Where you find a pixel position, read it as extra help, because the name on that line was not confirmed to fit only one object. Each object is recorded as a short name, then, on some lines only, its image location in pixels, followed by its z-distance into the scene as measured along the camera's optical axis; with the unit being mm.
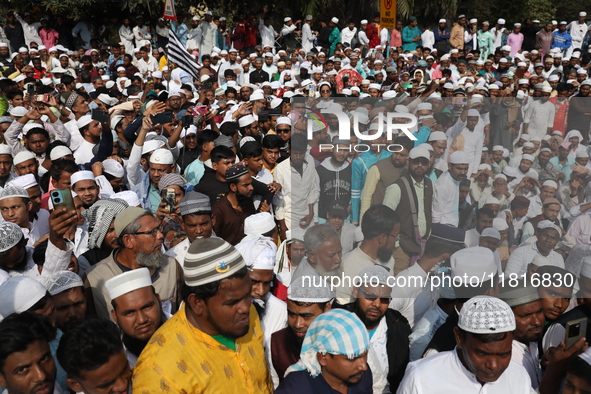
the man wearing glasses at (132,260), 2877
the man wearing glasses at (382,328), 2795
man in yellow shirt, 1938
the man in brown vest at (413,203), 4297
